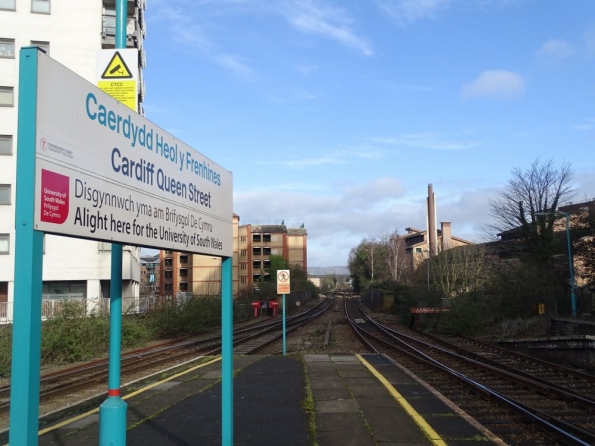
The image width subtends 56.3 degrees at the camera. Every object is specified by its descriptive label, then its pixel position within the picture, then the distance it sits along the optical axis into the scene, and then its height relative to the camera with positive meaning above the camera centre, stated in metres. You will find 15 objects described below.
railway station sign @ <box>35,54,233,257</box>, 2.87 +0.66
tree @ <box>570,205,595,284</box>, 29.53 +1.66
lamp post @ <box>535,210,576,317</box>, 27.42 -0.61
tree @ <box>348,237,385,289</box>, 92.88 +2.35
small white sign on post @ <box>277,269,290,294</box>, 19.14 -0.21
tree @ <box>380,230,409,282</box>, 83.81 +3.18
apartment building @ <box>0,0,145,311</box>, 33.19 +12.36
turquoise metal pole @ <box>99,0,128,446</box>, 3.87 -0.72
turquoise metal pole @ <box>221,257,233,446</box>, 5.07 -0.76
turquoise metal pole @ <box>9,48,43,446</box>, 2.64 -0.13
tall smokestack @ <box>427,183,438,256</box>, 68.47 +7.69
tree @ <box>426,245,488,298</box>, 36.33 +0.16
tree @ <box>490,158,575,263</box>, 35.09 +4.24
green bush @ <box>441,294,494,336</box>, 27.17 -2.27
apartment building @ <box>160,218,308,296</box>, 81.06 +2.85
